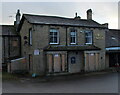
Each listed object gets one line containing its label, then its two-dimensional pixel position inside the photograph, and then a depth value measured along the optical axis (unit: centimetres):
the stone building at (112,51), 2227
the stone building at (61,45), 1716
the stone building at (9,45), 2352
